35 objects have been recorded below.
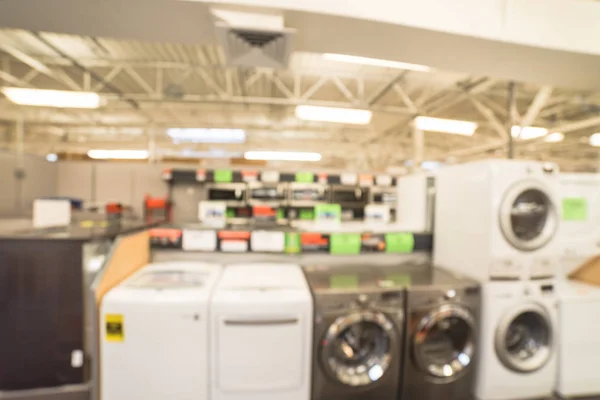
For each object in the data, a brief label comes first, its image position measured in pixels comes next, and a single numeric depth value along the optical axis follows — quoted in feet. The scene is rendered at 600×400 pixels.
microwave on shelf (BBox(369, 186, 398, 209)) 16.17
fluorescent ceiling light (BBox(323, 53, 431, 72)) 13.27
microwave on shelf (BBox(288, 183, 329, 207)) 15.62
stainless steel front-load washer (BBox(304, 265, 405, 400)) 5.80
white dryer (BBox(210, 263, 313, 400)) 5.48
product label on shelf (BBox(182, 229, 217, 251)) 7.64
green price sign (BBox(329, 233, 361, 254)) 7.88
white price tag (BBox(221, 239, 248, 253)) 7.68
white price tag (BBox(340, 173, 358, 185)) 11.17
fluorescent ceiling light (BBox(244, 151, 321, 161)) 24.91
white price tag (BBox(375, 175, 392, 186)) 11.67
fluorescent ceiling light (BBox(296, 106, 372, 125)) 13.35
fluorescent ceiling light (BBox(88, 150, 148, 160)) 27.66
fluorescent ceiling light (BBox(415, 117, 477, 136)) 14.88
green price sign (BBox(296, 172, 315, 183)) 11.34
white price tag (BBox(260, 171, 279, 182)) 11.00
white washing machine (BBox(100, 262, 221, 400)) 5.29
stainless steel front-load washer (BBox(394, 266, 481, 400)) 6.11
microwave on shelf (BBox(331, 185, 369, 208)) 16.34
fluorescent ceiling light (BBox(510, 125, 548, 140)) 15.43
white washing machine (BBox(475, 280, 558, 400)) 6.54
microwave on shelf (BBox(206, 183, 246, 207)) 14.64
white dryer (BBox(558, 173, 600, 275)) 7.86
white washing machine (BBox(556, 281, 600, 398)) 6.78
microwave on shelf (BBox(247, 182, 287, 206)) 15.51
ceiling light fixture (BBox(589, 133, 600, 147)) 16.87
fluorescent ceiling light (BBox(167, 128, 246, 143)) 18.14
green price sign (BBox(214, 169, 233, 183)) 10.07
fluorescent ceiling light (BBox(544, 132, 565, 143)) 19.98
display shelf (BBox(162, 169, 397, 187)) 10.77
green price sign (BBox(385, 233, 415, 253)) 8.17
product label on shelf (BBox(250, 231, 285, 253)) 7.75
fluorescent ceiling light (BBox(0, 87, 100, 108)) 11.23
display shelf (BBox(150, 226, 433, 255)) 7.66
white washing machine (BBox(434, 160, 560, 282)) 6.56
